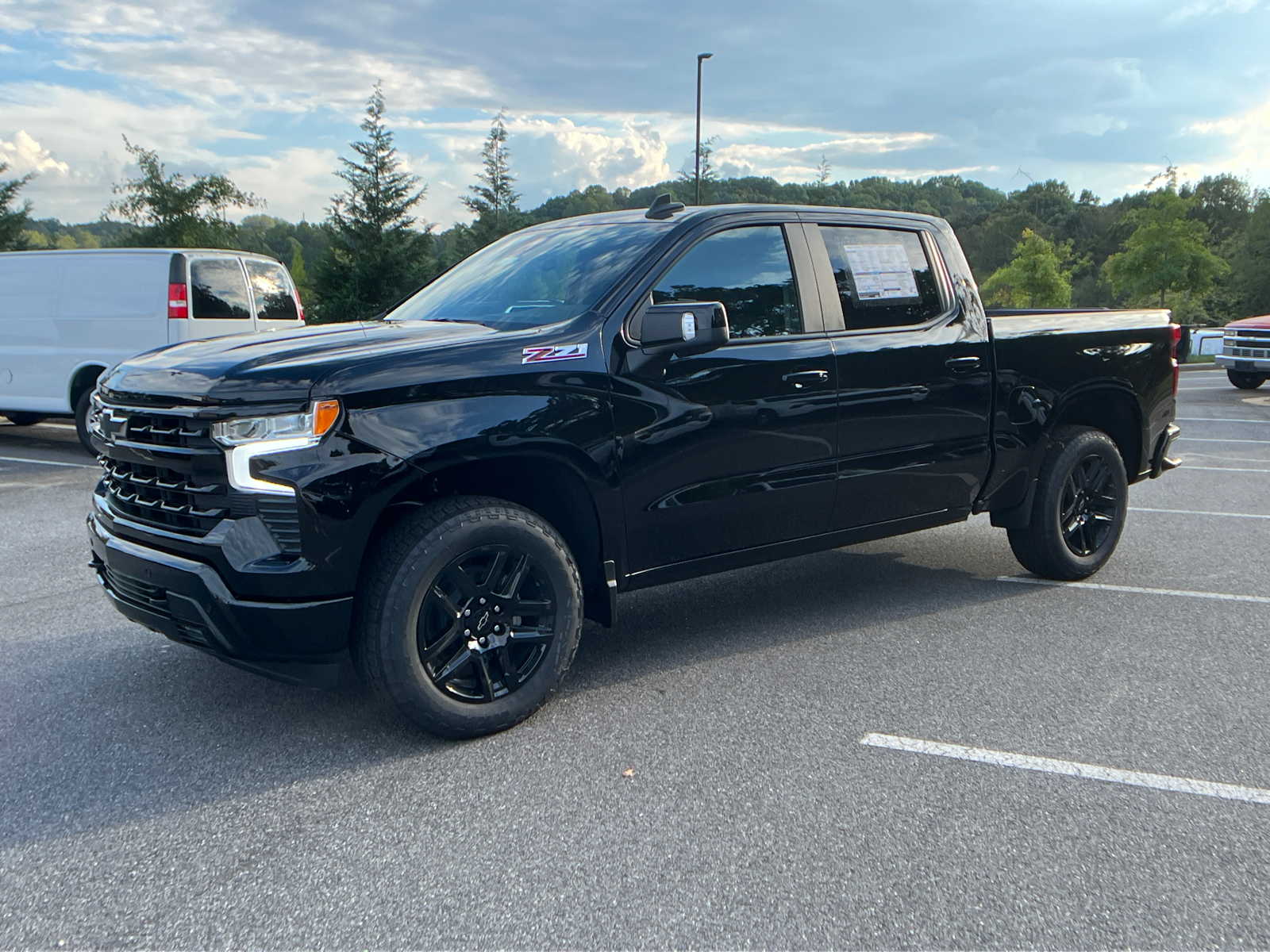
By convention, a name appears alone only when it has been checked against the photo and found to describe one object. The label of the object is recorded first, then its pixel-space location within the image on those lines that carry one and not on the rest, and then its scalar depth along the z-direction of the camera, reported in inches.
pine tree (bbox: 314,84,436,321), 1387.8
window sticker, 191.5
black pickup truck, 132.0
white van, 424.8
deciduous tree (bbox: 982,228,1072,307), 2359.7
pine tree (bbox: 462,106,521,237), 2346.2
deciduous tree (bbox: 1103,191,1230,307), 1721.2
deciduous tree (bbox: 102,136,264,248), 1307.8
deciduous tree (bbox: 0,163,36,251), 1309.1
